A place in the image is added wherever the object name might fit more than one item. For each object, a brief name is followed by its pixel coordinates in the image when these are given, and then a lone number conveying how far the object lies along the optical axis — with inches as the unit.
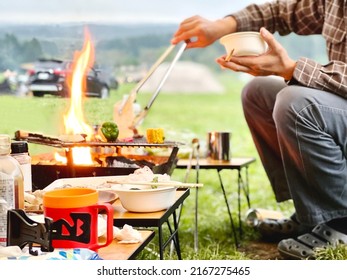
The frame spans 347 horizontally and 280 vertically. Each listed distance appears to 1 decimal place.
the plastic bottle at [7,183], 79.6
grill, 96.0
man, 99.0
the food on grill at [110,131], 100.2
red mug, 77.5
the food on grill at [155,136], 101.2
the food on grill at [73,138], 97.5
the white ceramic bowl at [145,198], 83.4
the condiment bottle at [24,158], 88.3
